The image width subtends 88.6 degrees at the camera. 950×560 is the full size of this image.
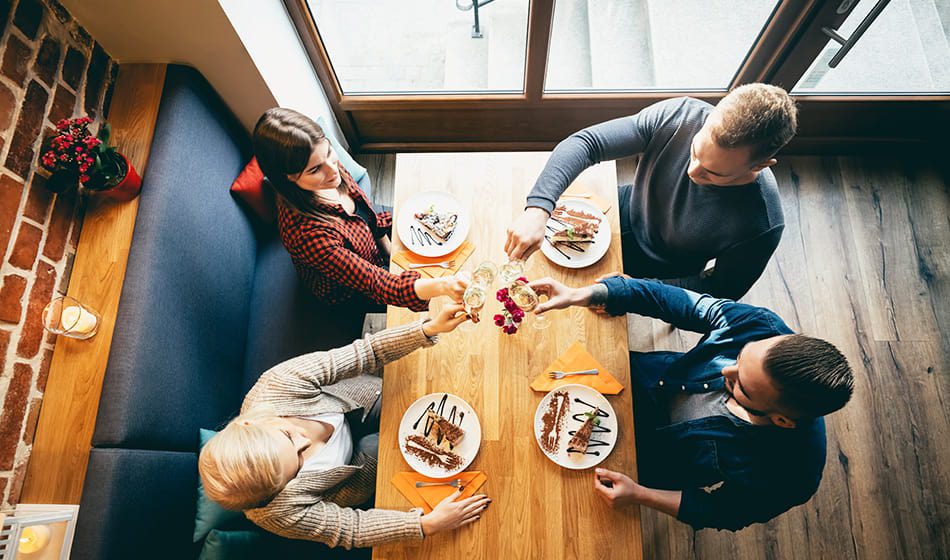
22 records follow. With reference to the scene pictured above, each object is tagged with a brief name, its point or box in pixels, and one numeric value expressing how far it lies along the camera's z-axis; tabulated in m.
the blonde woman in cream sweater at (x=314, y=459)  1.41
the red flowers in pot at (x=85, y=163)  1.68
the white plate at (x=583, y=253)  1.80
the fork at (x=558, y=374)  1.70
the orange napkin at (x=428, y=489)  1.60
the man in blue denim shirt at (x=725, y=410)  1.28
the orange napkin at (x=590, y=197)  1.88
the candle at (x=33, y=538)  1.50
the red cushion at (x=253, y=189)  2.27
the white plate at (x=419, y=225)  1.83
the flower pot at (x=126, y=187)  1.84
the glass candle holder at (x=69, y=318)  1.67
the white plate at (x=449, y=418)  1.61
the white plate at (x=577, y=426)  1.60
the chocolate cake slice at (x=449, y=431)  1.62
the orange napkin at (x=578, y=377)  1.67
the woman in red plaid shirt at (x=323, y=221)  1.70
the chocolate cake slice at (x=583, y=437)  1.59
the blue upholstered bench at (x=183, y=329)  1.67
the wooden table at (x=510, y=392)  1.58
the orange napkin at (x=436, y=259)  1.83
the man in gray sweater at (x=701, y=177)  1.43
